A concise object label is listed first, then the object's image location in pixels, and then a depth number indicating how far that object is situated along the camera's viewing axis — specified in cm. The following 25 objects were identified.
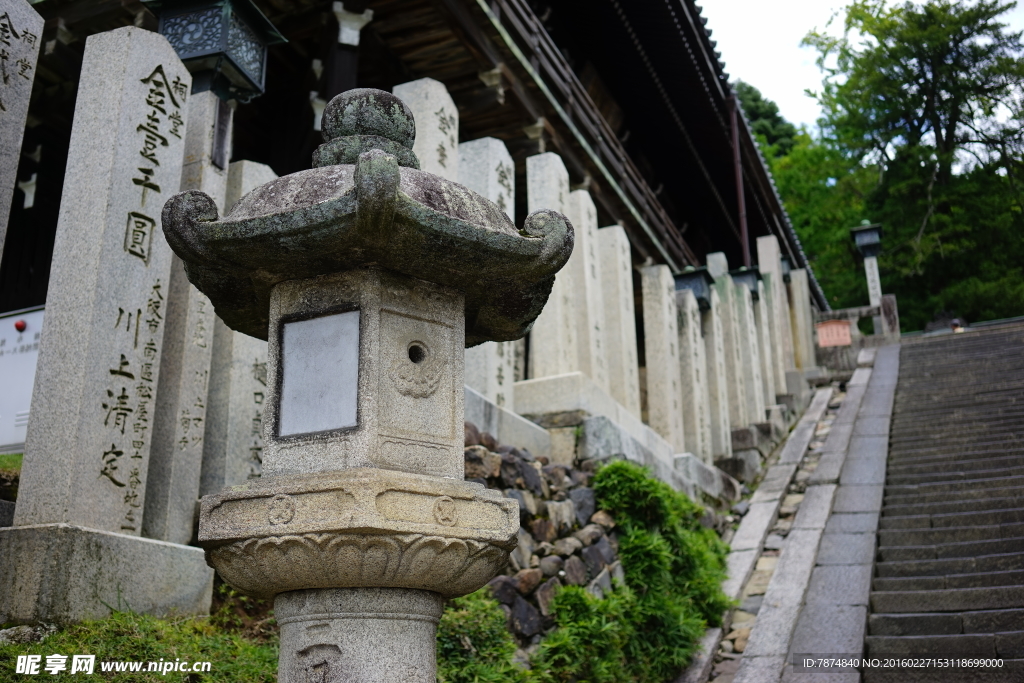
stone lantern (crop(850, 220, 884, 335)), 2581
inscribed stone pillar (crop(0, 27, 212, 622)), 460
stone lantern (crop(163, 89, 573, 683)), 330
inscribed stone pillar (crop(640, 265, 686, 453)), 1230
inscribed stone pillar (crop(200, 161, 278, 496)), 621
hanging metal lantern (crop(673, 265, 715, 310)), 1455
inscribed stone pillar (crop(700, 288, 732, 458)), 1398
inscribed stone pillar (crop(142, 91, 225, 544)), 561
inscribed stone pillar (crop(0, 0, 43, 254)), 523
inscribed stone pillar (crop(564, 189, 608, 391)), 1077
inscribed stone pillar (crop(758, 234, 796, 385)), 2053
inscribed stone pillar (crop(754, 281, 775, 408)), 1820
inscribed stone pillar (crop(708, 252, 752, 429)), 1572
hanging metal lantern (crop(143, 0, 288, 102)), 647
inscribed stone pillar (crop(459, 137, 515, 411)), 827
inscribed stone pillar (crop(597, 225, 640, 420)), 1166
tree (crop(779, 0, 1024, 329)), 2709
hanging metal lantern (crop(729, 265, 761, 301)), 1773
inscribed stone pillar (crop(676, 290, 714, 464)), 1311
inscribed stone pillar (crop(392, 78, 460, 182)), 853
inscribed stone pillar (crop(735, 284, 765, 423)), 1645
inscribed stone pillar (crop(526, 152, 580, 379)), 977
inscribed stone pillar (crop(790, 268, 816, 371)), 2380
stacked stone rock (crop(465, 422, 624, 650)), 602
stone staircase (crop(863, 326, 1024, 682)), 642
